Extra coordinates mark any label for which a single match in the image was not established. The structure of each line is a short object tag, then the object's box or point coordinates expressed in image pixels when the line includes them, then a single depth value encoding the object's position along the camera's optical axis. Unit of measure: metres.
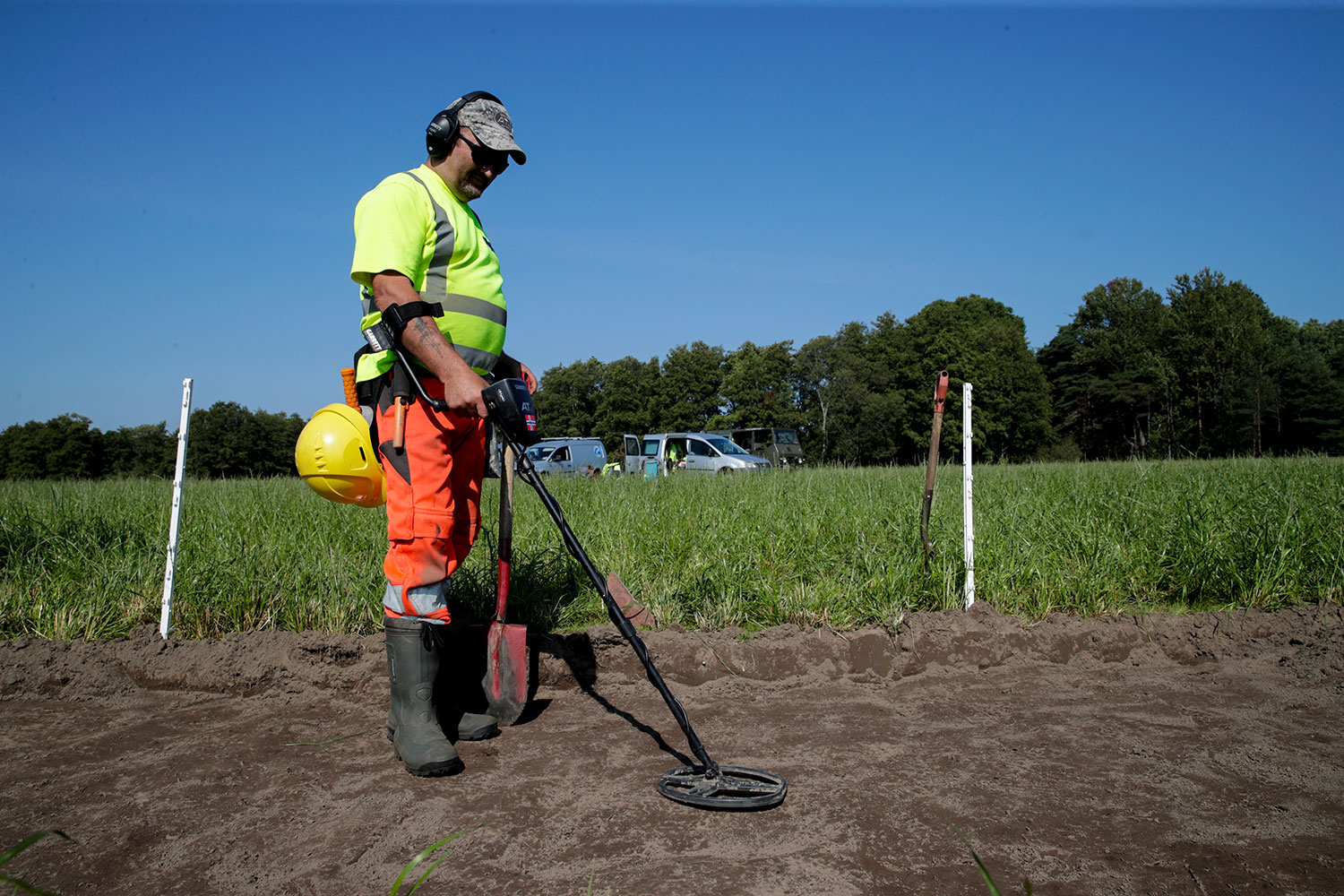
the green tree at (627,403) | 61.69
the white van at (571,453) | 23.83
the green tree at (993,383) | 52.47
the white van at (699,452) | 22.08
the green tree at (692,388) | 60.03
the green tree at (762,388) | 55.97
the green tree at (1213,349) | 43.88
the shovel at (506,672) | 2.81
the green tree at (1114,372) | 52.22
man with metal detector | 2.42
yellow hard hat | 2.63
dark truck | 26.05
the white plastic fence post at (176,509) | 3.57
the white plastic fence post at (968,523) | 3.89
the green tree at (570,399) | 65.94
